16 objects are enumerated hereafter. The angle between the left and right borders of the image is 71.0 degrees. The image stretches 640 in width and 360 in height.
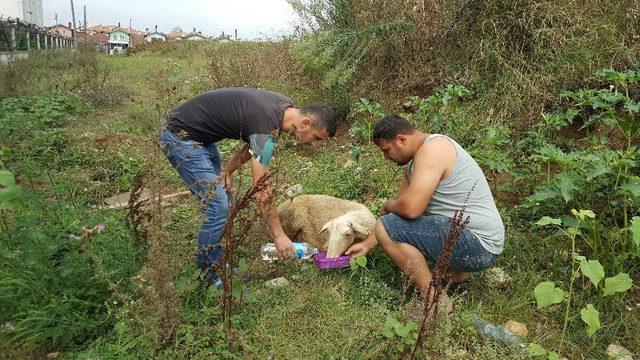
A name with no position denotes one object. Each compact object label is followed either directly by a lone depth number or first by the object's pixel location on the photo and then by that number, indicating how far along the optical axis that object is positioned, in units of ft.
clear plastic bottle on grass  7.97
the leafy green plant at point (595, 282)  6.84
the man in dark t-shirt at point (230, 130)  8.95
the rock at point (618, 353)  7.98
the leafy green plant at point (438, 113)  13.21
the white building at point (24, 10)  114.05
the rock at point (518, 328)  8.52
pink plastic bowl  9.71
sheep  9.75
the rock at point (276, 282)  9.27
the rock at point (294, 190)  12.56
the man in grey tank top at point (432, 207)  8.52
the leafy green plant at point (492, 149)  11.72
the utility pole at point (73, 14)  109.09
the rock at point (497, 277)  9.94
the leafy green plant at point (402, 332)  6.89
